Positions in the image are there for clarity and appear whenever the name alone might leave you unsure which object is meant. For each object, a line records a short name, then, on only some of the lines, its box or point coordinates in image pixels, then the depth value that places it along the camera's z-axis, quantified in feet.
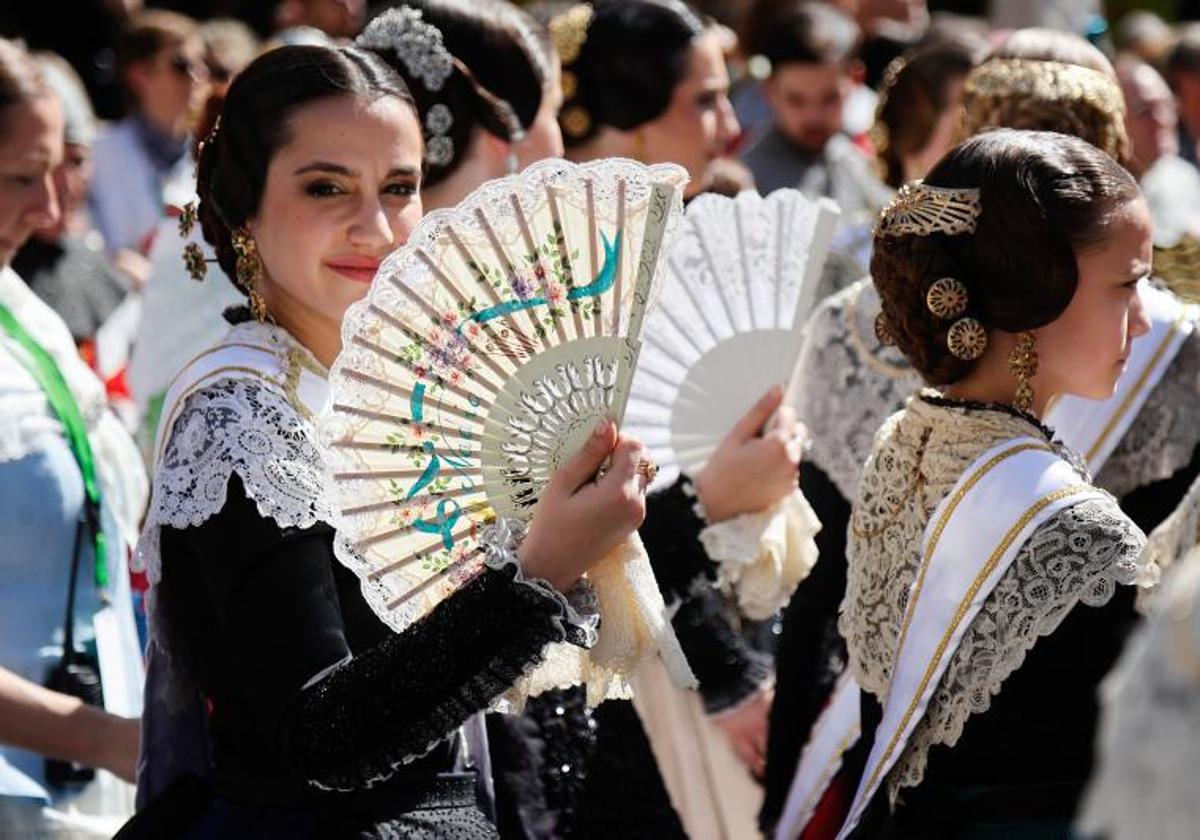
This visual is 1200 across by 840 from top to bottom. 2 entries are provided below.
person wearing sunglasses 23.90
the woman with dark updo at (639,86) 14.60
